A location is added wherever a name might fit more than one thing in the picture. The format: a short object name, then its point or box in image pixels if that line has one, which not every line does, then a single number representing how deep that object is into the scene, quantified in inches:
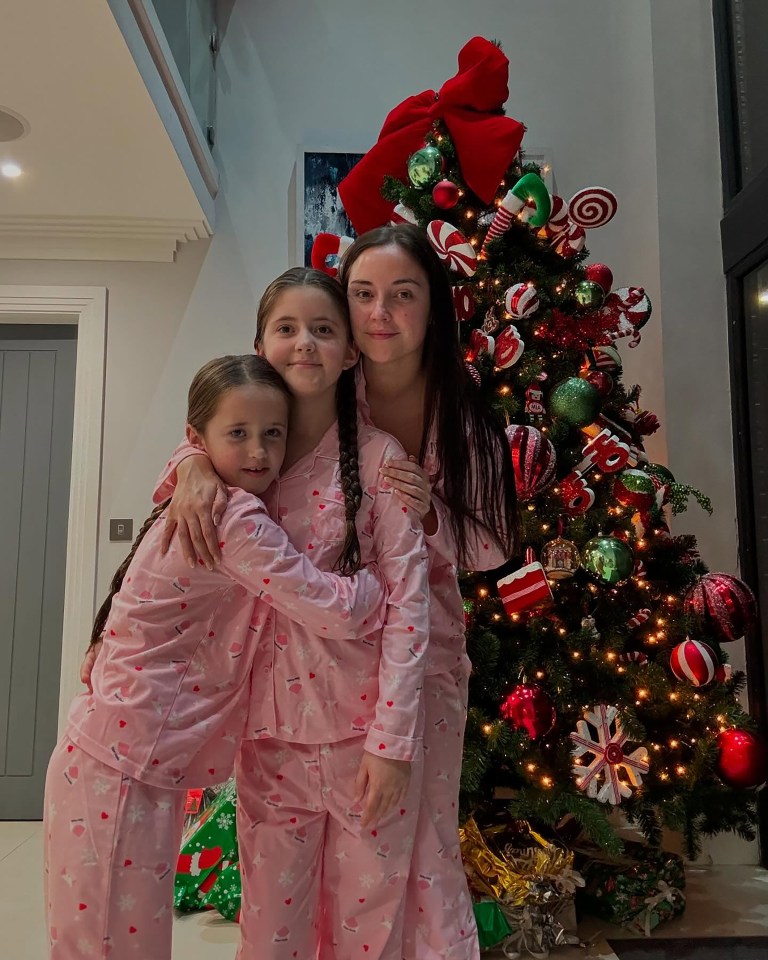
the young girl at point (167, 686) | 37.7
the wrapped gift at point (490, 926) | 70.3
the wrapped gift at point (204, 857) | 80.6
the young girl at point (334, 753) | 41.3
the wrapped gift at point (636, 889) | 75.1
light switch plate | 110.5
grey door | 114.1
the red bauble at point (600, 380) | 78.8
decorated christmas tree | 69.5
